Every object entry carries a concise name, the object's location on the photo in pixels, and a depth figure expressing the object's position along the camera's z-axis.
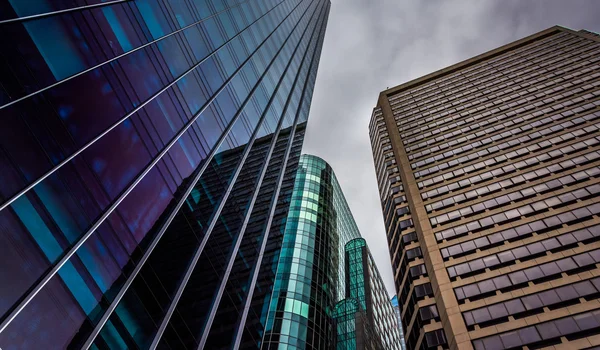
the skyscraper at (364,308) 54.88
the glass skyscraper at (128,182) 11.09
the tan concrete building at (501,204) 36.19
